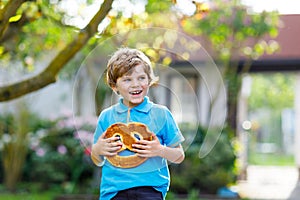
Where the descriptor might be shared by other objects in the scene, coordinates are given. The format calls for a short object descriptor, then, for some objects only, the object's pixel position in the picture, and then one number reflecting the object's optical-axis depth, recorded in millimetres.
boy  4276
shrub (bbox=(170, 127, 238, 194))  14940
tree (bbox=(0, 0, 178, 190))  6413
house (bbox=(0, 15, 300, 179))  16802
